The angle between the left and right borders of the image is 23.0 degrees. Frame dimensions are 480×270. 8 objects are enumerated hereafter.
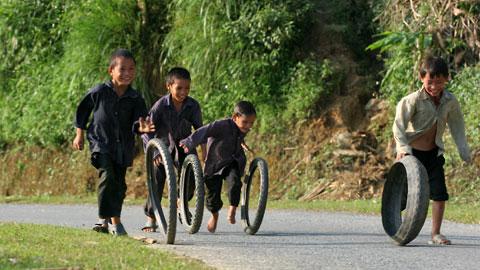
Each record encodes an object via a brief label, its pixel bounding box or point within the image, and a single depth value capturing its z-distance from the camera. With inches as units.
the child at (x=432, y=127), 405.1
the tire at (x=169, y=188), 397.1
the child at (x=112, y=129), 427.8
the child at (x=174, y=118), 459.8
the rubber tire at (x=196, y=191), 419.5
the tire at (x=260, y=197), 445.1
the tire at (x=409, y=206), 386.0
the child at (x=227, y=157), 460.4
